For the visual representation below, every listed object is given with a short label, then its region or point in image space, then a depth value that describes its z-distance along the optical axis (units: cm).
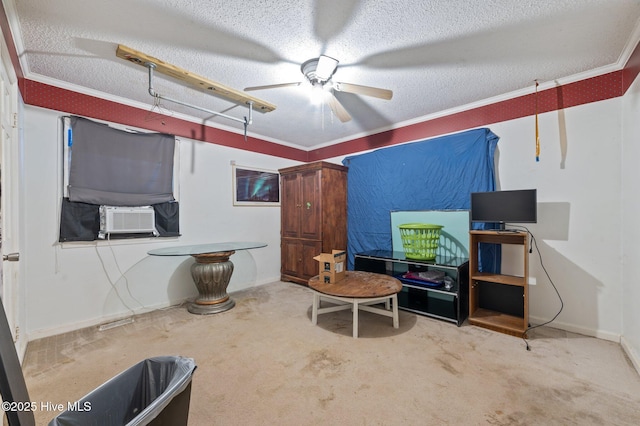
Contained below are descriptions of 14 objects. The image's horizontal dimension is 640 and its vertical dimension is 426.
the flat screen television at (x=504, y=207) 254
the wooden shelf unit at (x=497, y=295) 255
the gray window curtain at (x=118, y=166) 274
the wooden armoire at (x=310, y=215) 414
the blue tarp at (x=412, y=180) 317
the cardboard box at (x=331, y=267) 281
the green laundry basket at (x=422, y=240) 312
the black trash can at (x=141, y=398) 98
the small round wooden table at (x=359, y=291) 246
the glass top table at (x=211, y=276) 313
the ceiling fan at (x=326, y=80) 212
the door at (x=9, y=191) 173
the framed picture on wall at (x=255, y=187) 415
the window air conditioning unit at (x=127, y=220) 289
